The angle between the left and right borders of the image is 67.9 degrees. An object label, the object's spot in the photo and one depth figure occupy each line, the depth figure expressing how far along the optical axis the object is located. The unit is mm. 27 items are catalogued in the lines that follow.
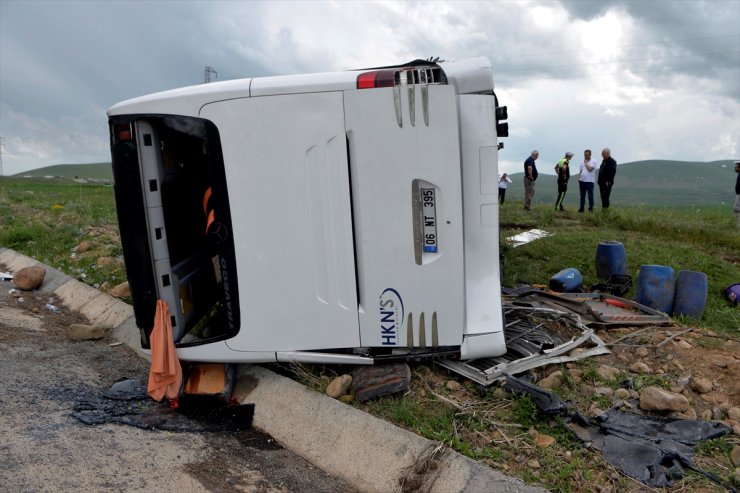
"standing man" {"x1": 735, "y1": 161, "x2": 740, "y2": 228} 10906
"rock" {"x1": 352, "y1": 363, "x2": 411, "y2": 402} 3643
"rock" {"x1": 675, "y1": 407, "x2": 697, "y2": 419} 3416
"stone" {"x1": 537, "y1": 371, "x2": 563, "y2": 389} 3764
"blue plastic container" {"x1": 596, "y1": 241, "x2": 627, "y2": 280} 6578
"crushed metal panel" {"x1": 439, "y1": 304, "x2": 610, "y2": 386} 3732
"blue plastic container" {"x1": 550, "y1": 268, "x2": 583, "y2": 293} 6152
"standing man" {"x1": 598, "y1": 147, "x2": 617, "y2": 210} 12070
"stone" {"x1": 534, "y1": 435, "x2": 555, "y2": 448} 3129
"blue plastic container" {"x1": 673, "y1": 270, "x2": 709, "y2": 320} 5426
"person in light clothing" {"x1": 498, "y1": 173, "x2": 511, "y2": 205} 14875
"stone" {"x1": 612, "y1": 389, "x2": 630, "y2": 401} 3615
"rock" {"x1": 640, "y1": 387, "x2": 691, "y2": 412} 3414
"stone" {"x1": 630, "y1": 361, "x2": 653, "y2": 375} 3953
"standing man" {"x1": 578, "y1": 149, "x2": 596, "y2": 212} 12430
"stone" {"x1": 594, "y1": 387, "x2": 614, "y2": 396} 3662
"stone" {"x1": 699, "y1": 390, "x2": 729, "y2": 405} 3561
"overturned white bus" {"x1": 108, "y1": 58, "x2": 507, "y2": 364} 3418
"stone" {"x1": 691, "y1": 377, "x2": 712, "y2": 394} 3656
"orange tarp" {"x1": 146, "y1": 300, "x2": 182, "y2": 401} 3760
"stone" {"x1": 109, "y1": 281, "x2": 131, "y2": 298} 6480
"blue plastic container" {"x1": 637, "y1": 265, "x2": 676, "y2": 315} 5480
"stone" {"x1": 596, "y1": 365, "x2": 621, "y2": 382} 3852
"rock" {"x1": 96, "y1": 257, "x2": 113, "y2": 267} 7824
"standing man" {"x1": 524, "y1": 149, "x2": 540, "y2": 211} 13109
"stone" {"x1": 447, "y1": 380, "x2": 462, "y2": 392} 3724
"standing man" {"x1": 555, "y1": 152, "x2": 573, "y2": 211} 13365
